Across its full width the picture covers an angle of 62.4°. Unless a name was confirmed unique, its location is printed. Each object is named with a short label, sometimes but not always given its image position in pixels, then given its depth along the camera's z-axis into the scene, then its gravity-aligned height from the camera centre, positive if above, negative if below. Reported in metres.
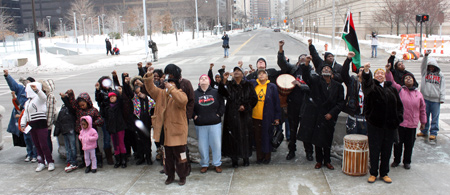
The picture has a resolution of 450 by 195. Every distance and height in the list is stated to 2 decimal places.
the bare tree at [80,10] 64.07 +6.65
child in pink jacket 6.06 -1.44
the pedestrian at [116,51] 35.03 -0.39
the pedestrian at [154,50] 27.98 -0.33
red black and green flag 7.45 +0.01
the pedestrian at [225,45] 27.41 -0.12
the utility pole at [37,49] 24.90 -0.01
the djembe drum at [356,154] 5.57 -1.72
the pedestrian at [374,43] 24.09 -0.29
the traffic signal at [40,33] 25.05 +1.08
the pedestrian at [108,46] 34.29 +0.10
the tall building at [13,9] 86.06 +9.76
